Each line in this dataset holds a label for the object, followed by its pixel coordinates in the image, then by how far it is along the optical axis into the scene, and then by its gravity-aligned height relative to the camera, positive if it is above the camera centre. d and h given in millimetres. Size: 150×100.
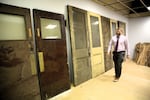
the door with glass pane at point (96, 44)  4113 -38
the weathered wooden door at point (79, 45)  3344 -26
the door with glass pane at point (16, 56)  2021 -179
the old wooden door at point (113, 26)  5492 +766
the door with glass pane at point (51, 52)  2568 -155
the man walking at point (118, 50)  3713 -207
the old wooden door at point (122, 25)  6353 +900
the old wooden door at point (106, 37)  4881 +239
